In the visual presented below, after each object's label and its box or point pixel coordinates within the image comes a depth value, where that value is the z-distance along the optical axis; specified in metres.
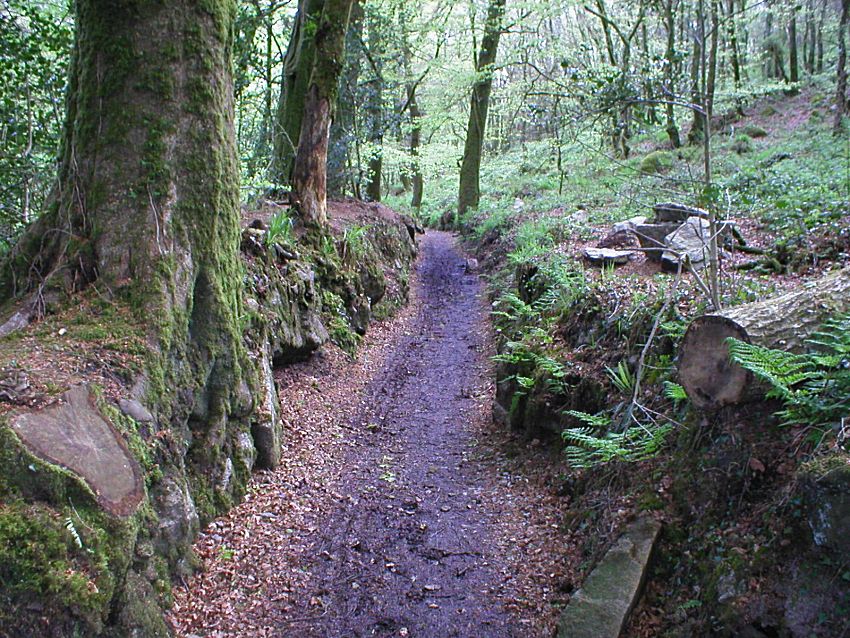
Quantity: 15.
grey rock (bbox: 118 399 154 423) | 3.87
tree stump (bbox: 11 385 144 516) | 3.15
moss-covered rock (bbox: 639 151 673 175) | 18.58
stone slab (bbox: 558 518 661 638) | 3.56
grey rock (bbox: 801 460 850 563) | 2.75
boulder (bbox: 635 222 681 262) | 8.87
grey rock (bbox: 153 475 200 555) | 4.00
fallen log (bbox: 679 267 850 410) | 3.83
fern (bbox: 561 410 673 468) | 4.34
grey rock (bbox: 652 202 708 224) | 9.01
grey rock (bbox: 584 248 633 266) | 8.95
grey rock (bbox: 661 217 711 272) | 7.73
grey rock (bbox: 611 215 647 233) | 10.17
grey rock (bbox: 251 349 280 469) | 5.91
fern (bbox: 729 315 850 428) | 3.30
